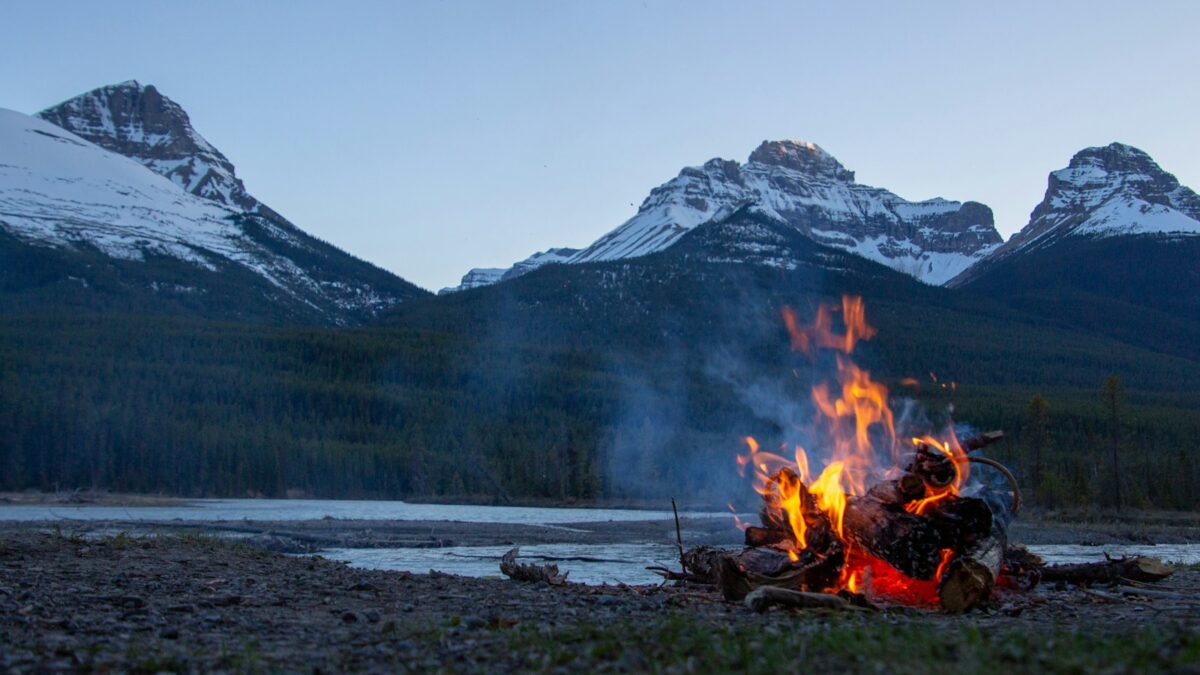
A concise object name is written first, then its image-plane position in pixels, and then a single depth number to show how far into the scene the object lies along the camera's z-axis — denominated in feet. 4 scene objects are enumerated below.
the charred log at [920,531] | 46.57
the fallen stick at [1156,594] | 49.49
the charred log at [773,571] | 46.93
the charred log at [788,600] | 41.47
